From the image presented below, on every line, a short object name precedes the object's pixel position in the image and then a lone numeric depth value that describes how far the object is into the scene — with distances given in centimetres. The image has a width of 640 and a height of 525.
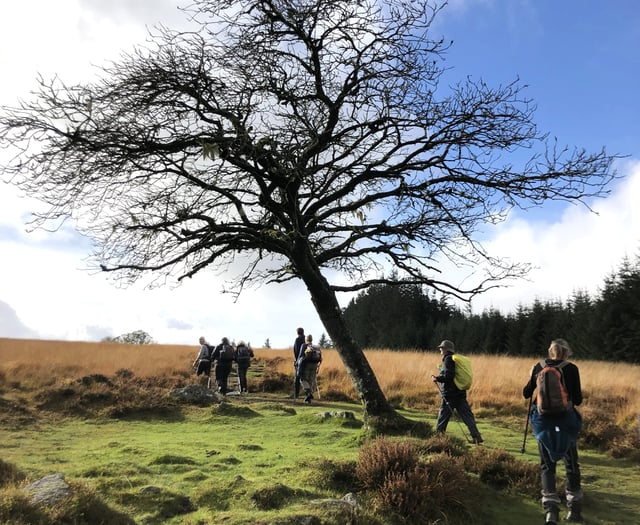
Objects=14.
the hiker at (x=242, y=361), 1748
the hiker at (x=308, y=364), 1525
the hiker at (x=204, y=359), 1806
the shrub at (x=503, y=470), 648
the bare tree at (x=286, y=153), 753
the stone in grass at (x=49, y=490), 428
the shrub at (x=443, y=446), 692
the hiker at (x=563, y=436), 566
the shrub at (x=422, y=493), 523
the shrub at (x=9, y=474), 541
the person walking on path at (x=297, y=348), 1608
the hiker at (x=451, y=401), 898
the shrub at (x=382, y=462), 573
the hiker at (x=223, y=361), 1681
